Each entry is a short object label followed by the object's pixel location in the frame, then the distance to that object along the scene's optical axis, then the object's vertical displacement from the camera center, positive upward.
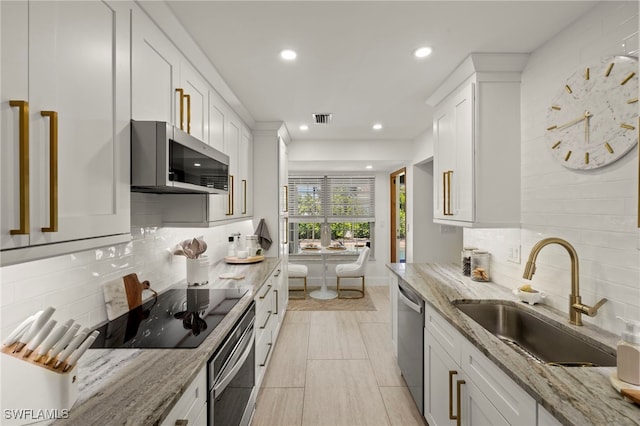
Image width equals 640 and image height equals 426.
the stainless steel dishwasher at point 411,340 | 2.09 -0.95
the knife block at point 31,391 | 0.77 -0.47
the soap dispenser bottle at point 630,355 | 0.95 -0.44
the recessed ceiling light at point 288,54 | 2.02 +1.04
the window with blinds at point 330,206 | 5.91 +0.11
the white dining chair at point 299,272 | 5.00 -0.97
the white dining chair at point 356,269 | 5.04 -0.93
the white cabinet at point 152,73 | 1.37 +0.68
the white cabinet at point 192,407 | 1.01 -0.70
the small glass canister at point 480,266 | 2.40 -0.42
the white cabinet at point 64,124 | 0.77 +0.26
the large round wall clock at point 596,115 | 1.38 +0.48
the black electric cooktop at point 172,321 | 1.34 -0.56
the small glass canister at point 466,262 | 2.56 -0.42
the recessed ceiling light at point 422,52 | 1.96 +1.04
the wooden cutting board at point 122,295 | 1.56 -0.45
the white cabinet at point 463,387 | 1.12 -0.77
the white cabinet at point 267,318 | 2.32 -0.96
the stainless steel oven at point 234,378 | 1.34 -0.84
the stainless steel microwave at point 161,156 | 1.31 +0.25
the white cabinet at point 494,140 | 2.10 +0.50
